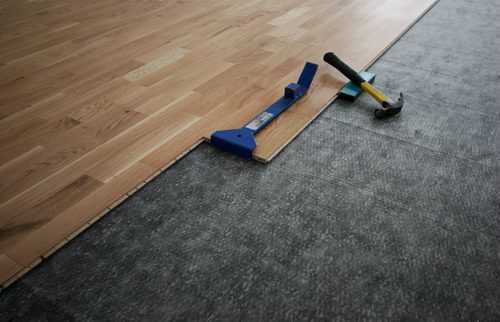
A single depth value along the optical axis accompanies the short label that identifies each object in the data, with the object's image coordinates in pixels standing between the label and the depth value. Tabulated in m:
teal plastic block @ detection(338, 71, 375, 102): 1.62
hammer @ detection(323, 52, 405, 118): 1.48
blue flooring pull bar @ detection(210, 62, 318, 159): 1.31
